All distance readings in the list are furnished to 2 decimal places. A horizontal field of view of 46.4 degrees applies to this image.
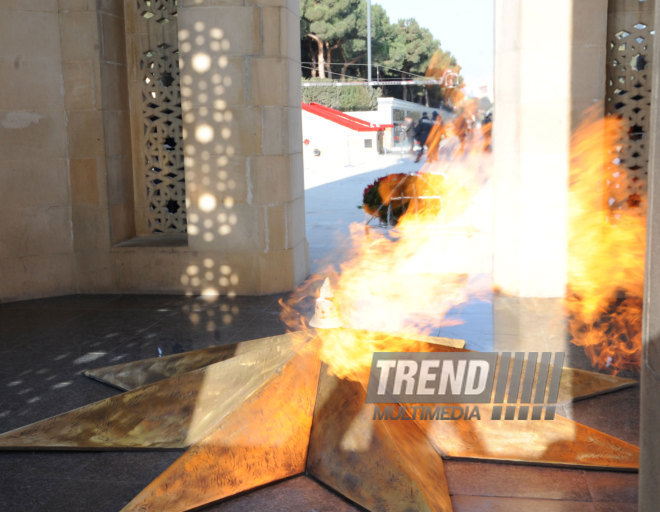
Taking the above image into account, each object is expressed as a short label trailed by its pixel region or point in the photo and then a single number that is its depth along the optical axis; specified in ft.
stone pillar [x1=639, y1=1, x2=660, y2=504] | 5.79
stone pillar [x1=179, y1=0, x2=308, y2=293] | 24.79
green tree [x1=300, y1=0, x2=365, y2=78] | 137.59
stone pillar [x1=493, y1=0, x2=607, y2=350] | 23.47
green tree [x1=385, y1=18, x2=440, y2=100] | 155.02
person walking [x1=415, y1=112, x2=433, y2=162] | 103.65
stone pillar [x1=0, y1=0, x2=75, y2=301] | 25.25
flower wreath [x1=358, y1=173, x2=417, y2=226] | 41.52
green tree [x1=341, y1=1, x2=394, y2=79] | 148.97
